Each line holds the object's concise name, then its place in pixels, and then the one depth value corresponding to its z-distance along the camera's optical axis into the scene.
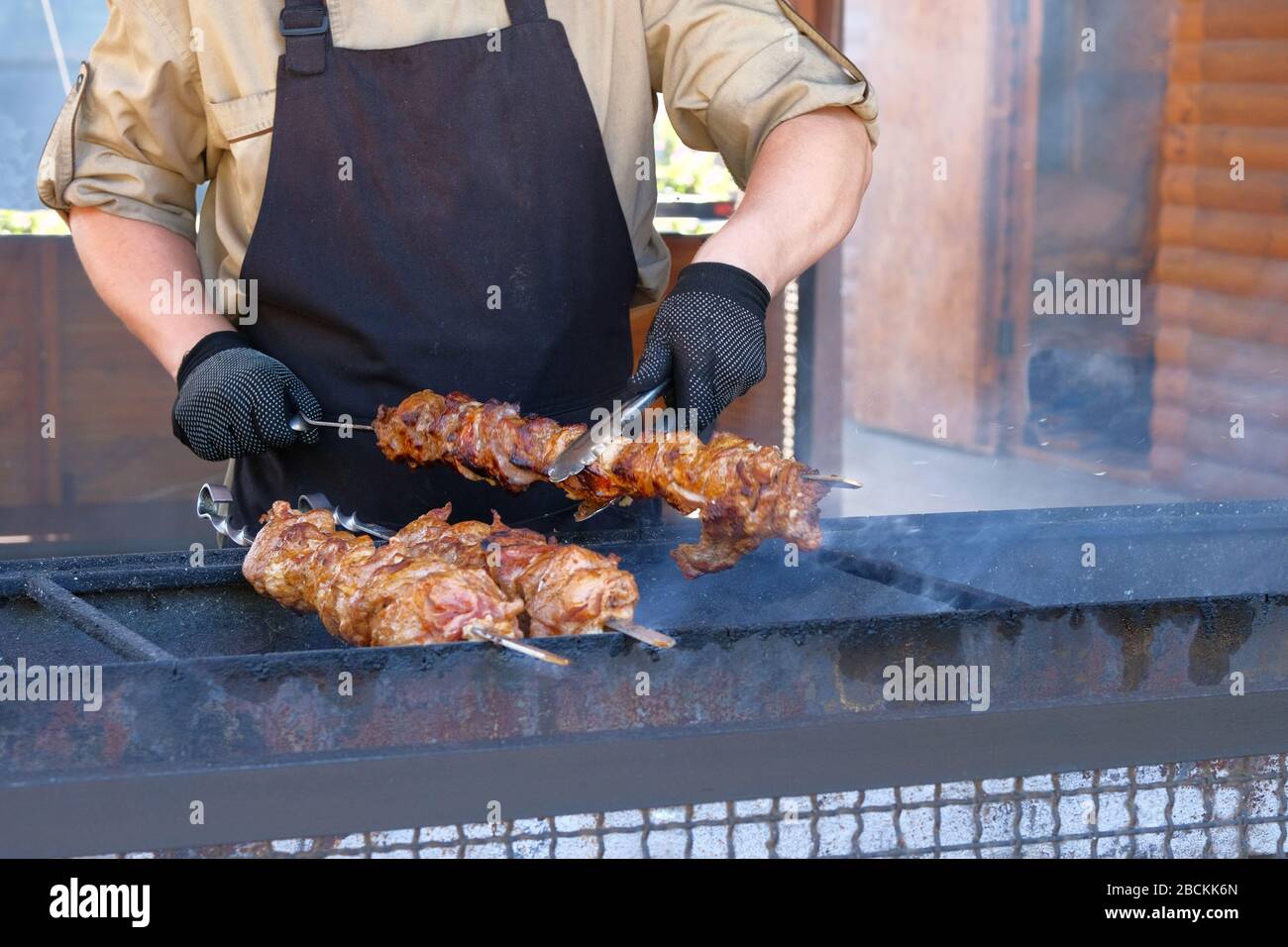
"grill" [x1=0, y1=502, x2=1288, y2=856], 1.59
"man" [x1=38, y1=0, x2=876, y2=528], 2.69
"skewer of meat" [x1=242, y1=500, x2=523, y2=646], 1.96
